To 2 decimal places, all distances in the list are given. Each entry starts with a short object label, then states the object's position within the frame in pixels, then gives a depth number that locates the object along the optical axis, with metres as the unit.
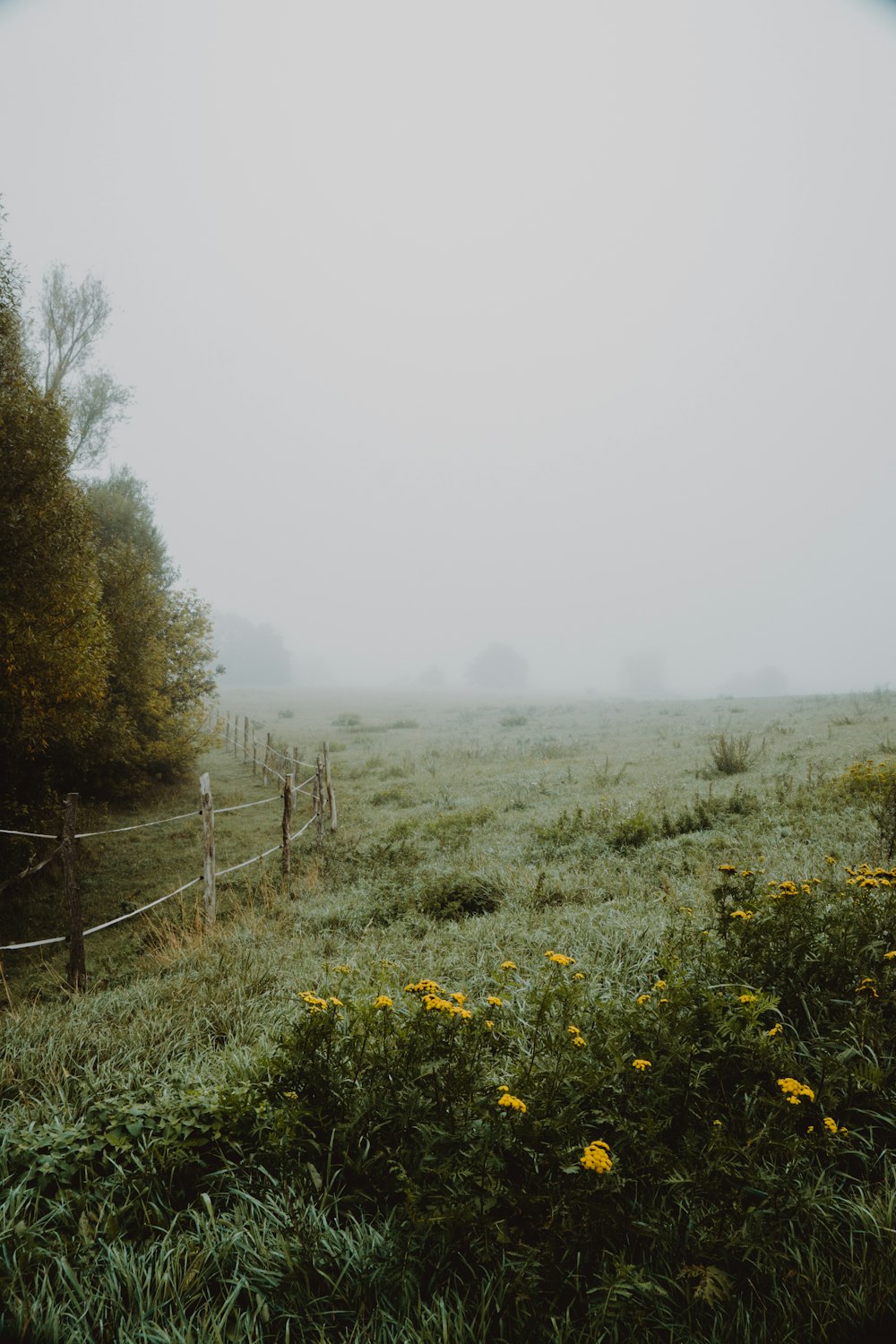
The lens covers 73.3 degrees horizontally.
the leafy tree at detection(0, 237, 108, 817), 8.67
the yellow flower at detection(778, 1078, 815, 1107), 2.35
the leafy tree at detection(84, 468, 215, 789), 14.30
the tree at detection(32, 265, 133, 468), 16.22
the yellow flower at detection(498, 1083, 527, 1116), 2.32
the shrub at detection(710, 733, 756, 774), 13.12
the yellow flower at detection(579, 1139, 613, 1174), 2.12
